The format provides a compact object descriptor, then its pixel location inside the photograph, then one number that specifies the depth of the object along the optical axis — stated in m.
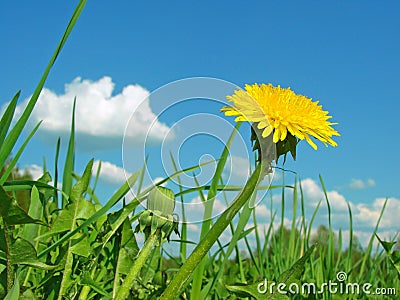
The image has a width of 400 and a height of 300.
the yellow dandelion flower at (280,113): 0.14
